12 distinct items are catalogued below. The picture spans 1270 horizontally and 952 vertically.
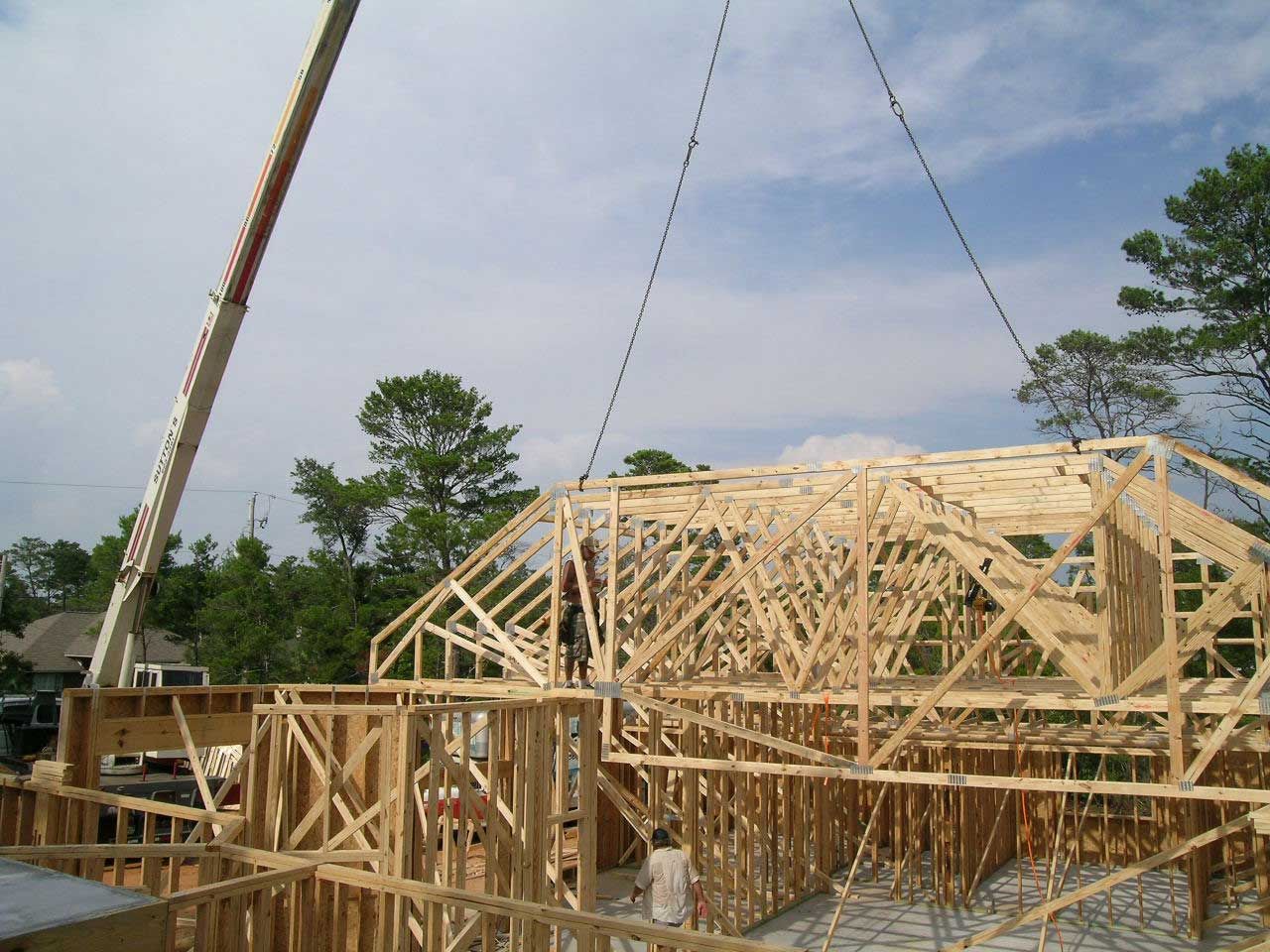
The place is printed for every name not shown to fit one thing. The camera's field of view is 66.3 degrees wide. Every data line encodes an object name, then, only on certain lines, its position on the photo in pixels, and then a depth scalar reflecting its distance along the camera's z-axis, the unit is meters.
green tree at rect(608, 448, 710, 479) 43.91
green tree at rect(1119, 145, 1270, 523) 28.06
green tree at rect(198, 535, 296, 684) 32.94
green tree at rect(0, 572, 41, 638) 38.81
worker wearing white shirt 9.70
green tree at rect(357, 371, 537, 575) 35.00
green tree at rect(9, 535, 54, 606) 80.56
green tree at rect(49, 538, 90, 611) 75.69
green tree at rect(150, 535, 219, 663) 37.03
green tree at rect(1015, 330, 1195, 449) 33.81
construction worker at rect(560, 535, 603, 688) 12.00
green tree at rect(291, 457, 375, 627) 35.22
